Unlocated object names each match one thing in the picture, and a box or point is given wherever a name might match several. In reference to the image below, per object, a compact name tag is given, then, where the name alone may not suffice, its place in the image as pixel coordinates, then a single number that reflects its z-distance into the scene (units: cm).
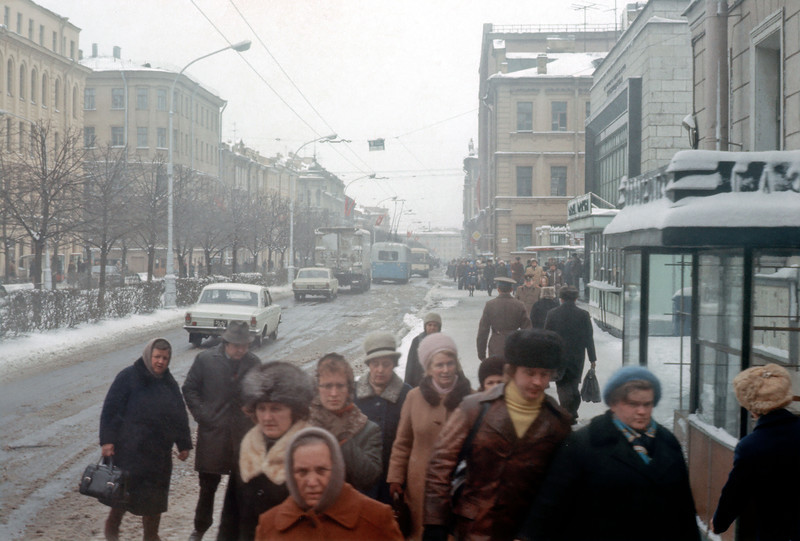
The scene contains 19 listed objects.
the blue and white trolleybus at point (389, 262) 6169
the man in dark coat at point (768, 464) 428
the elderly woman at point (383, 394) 511
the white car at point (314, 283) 3869
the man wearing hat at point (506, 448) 369
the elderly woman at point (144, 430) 590
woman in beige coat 461
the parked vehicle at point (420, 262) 8315
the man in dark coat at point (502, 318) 1015
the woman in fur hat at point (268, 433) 379
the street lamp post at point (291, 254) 5336
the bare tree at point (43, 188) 2364
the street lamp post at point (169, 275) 3027
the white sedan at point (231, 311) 1969
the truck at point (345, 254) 4822
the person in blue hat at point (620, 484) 343
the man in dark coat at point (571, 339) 971
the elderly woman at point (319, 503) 306
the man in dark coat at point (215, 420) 614
